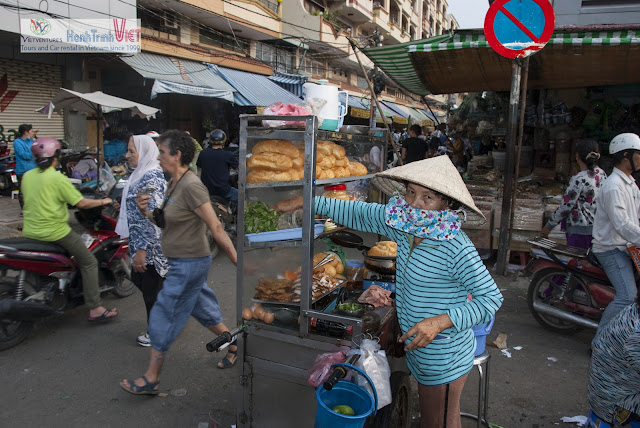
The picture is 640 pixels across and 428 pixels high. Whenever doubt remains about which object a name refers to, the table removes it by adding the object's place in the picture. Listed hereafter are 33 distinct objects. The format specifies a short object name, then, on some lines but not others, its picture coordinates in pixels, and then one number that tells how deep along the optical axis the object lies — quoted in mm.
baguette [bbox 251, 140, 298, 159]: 2572
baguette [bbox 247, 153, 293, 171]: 2518
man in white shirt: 3568
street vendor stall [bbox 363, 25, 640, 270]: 6039
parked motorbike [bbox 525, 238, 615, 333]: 4160
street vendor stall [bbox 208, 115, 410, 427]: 2410
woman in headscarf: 3549
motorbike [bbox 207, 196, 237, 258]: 6590
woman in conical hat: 2023
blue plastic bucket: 1606
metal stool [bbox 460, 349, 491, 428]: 2644
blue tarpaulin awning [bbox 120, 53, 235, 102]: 11852
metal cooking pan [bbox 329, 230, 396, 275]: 3215
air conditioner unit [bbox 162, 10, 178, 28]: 15517
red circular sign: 4828
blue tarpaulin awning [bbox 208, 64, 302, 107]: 14656
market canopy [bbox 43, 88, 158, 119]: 8476
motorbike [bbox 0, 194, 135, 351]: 3730
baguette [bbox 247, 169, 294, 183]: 2486
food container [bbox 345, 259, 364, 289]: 3236
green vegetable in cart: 2518
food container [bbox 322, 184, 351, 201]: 3169
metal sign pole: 5762
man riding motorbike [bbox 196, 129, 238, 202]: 6676
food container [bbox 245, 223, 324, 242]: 2467
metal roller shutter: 11039
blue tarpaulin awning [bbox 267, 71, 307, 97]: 19797
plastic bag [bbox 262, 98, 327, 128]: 2461
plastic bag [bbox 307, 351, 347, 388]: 1922
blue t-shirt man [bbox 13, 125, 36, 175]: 8422
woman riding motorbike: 3910
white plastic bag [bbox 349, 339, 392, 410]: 1891
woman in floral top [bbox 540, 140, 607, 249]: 4715
